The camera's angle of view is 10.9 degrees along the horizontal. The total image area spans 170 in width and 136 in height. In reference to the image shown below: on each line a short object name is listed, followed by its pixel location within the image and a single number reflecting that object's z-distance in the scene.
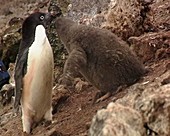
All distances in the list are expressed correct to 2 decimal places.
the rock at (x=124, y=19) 12.65
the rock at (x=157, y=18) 12.76
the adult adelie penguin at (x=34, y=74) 10.35
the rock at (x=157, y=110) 5.68
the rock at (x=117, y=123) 5.59
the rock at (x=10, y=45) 19.01
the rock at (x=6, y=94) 14.77
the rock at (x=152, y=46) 11.11
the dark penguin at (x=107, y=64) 10.06
